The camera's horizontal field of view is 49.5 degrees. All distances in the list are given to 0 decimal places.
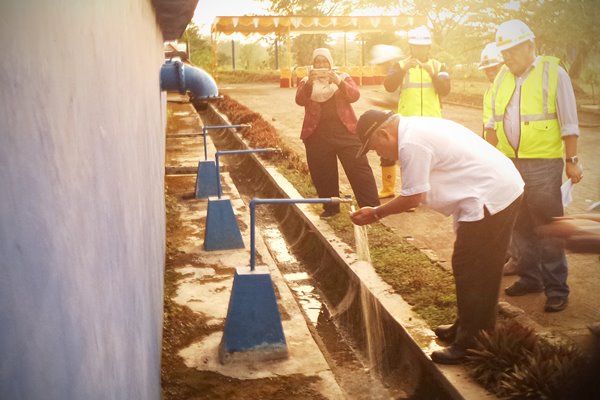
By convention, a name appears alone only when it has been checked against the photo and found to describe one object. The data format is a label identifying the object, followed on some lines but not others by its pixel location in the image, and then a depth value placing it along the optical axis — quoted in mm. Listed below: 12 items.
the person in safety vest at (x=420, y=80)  7527
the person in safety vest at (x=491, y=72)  5461
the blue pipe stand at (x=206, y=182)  10000
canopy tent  33781
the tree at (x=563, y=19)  17734
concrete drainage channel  4531
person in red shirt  7402
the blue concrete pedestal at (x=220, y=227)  7344
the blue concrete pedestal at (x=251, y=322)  4836
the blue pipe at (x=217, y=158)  8298
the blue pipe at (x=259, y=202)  4701
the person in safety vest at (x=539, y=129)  4773
